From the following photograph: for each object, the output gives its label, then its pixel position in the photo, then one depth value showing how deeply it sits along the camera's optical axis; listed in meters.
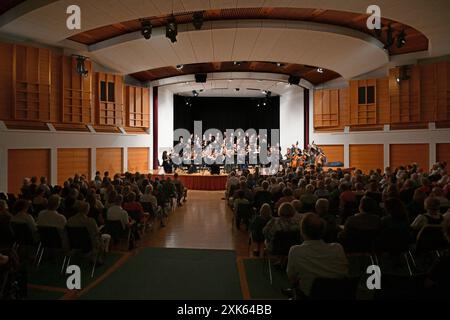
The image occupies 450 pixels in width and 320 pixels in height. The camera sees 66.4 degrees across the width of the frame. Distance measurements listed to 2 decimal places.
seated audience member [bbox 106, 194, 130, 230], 6.04
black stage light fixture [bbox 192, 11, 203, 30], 9.34
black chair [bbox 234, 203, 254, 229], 7.64
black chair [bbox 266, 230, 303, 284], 4.74
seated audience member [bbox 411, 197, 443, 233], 4.74
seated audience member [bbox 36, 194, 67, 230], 5.23
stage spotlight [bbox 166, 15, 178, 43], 8.93
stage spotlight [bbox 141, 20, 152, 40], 9.60
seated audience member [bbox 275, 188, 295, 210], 6.56
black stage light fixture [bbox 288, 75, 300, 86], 18.66
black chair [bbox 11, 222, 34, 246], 5.08
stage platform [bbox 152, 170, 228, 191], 15.93
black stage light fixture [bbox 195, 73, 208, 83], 18.12
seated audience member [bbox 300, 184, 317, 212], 6.66
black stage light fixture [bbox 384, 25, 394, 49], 10.08
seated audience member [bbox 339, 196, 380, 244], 4.62
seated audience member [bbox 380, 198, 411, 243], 4.48
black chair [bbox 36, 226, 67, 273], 4.92
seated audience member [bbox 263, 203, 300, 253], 4.88
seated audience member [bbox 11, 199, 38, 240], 5.17
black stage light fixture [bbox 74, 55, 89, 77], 13.66
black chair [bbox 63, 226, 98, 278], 4.89
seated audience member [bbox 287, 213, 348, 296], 3.12
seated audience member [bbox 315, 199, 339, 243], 4.87
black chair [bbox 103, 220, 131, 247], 5.91
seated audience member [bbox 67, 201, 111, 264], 5.01
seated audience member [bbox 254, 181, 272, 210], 7.80
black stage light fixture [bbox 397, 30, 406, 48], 10.78
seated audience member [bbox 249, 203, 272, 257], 5.66
